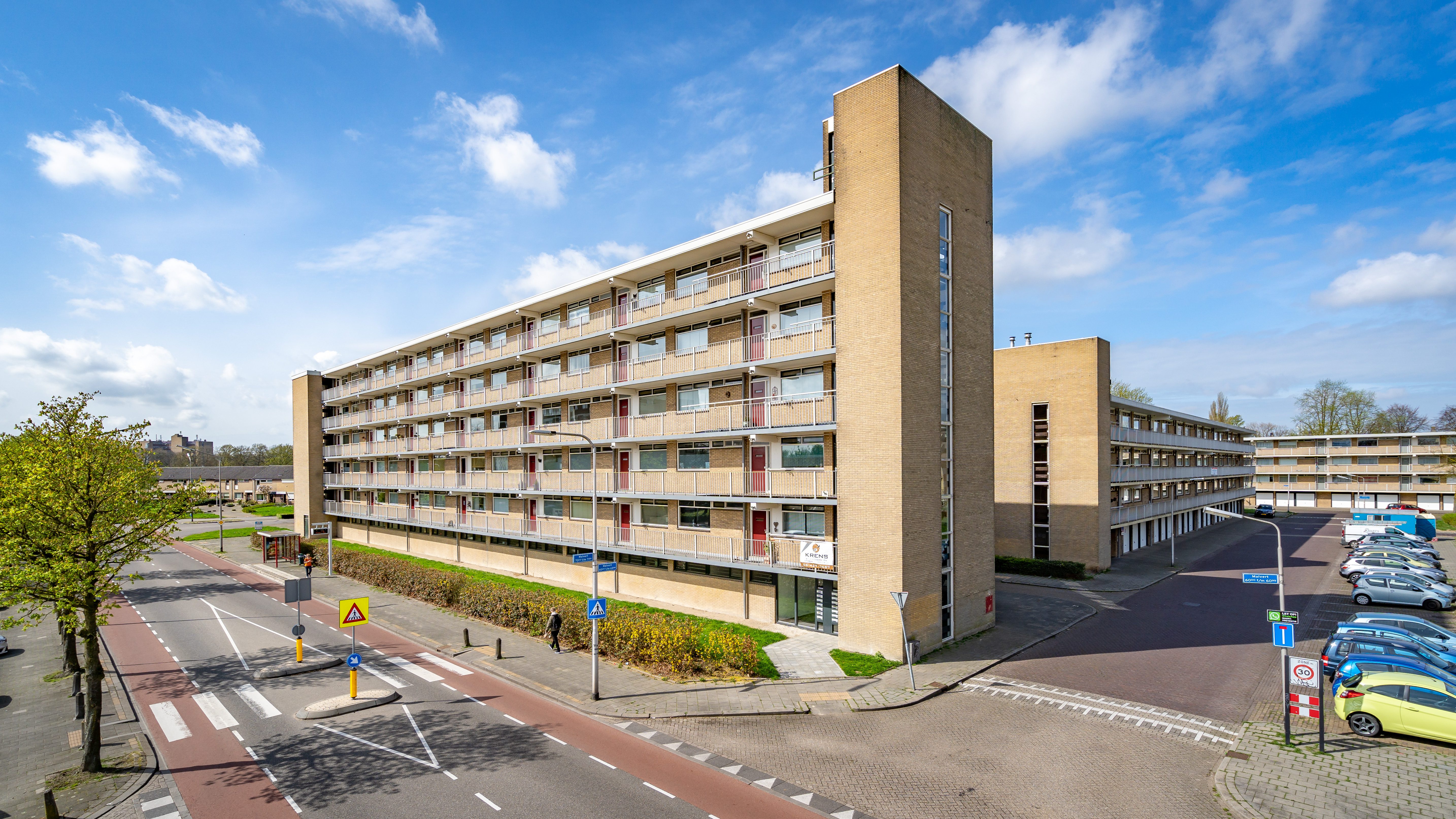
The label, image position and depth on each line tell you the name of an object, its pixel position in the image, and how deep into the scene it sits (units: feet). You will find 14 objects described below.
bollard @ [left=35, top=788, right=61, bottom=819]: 39.86
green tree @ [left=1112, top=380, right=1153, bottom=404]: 267.18
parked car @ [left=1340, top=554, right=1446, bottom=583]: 102.17
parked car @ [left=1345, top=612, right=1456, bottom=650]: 67.82
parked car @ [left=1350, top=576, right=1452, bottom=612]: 92.32
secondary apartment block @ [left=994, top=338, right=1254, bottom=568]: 118.42
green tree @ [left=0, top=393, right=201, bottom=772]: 48.55
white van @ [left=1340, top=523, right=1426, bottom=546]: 155.63
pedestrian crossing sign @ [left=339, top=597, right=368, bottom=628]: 63.00
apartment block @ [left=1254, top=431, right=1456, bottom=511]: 243.81
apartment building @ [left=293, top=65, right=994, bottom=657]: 68.03
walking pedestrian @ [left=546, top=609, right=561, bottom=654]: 73.87
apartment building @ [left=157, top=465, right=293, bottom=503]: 376.07
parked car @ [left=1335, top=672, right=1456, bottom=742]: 46.65
